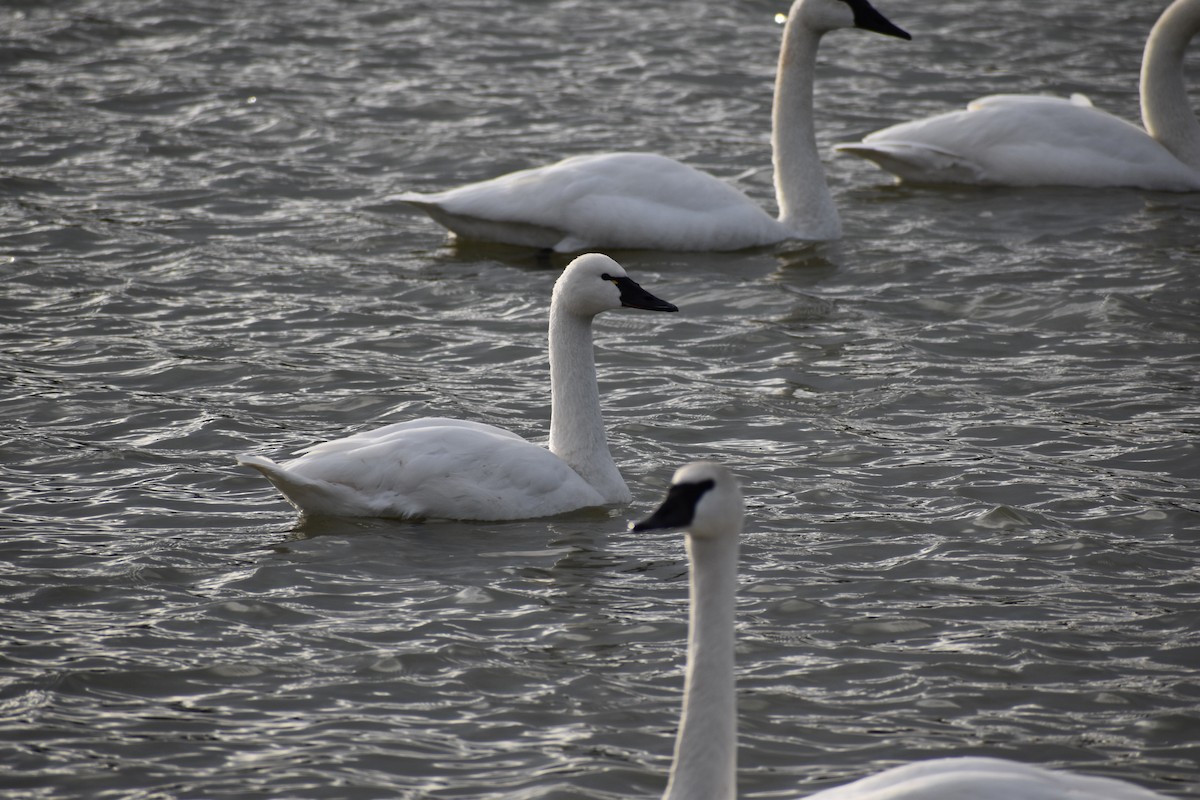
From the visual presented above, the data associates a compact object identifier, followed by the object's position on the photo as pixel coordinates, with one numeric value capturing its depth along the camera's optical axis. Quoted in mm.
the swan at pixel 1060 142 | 24781
